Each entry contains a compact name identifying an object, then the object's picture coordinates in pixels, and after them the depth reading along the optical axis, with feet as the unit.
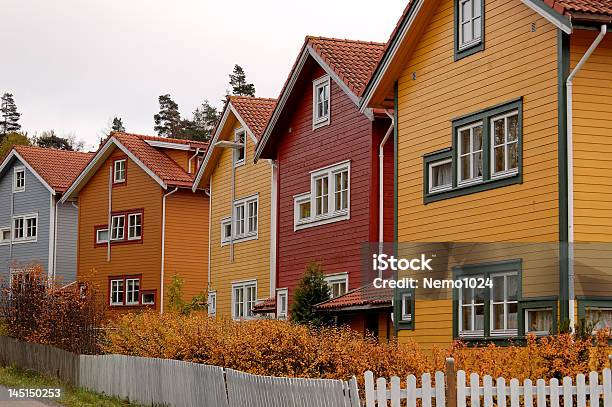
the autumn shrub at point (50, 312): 97.35
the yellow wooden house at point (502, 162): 65.92
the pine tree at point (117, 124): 427.29
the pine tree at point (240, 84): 378.94
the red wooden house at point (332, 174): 96.27
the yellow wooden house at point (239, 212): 125.49
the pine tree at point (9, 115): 440.45
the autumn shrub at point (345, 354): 57.16
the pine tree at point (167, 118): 402.52
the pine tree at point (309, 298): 97.19
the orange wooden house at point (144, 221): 158.20
